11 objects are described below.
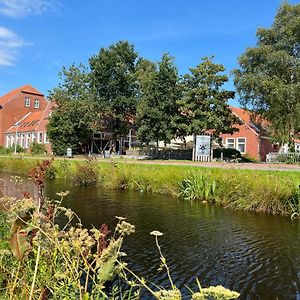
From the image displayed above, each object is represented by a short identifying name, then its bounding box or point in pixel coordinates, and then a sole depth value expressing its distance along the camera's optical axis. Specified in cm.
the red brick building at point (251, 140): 3978
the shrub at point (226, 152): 3609
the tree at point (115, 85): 4347
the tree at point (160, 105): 3247
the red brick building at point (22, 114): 5597
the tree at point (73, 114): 4208
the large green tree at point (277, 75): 2978
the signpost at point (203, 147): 2972
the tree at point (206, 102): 3120
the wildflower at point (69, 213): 320
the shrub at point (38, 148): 4949
